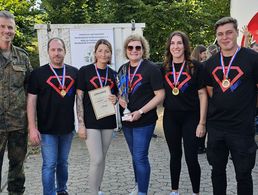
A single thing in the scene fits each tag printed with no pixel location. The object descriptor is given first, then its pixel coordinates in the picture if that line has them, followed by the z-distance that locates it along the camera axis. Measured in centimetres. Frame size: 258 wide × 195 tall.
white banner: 786
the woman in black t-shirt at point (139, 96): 412
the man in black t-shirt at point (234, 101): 353
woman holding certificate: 414
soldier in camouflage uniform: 397
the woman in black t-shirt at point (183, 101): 415
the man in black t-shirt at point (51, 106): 404
